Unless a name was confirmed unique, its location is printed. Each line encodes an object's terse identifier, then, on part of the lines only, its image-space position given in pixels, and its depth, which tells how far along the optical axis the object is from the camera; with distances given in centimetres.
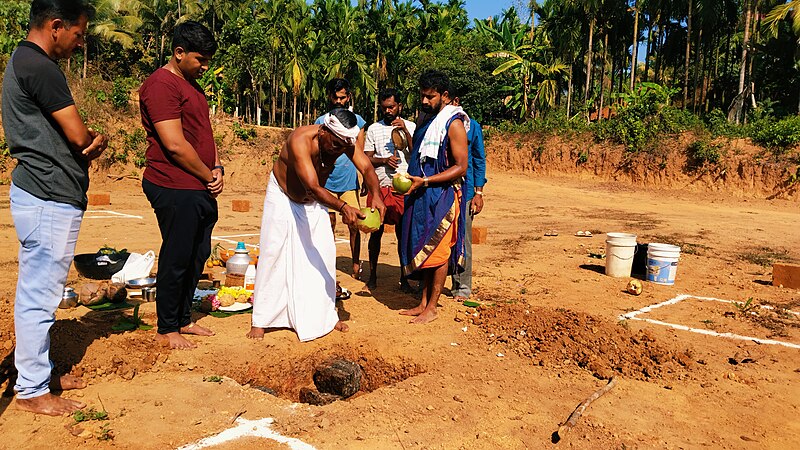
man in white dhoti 482
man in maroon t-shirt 418
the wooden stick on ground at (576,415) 341
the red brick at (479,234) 1014
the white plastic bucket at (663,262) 732
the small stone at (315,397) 397
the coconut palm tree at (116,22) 3953
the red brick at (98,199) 1394
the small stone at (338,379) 411
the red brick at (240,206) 1380
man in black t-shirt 316
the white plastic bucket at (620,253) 771
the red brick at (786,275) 727
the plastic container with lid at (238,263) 624
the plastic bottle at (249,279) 598
